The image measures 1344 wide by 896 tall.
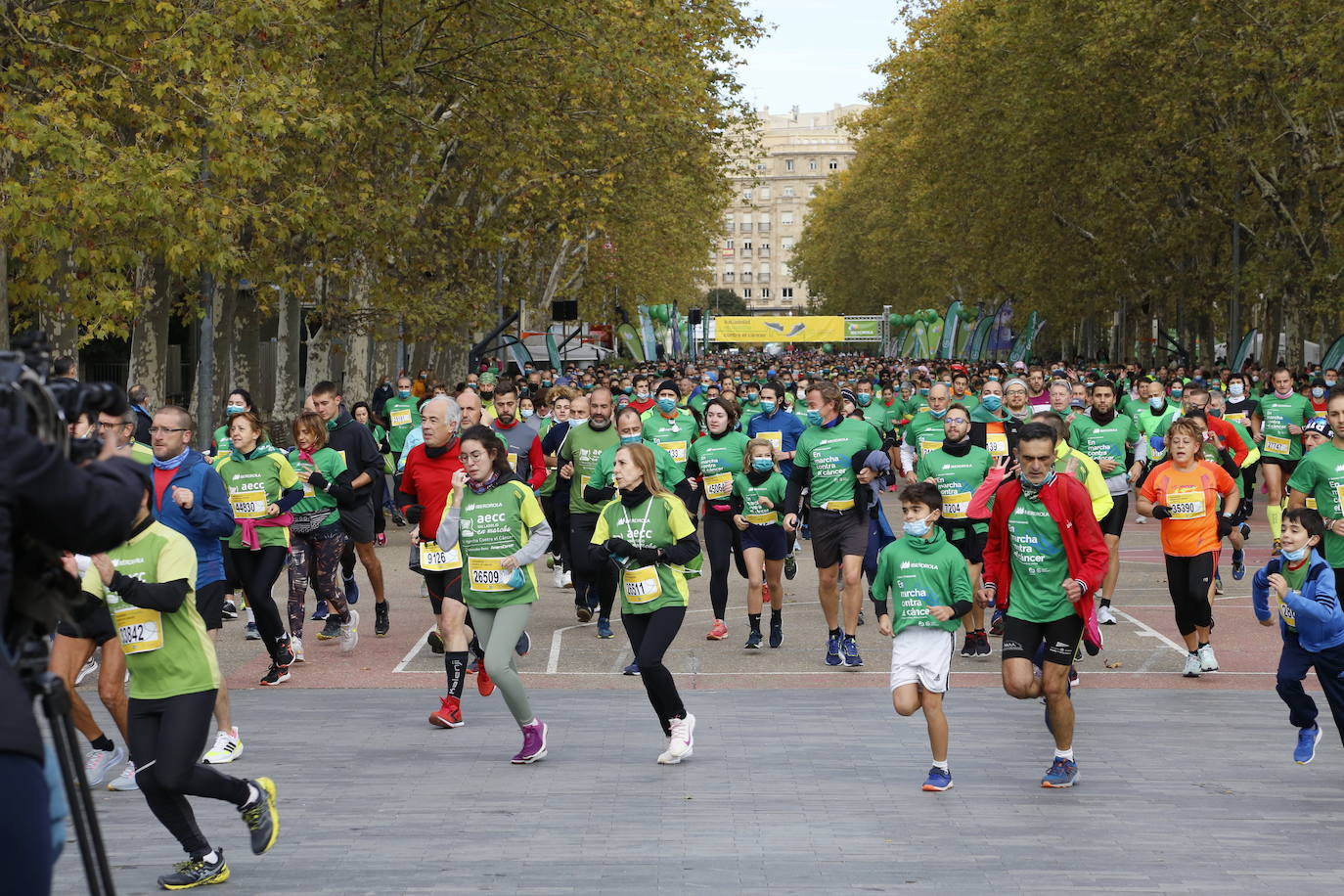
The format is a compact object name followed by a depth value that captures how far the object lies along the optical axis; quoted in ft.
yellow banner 333.42
